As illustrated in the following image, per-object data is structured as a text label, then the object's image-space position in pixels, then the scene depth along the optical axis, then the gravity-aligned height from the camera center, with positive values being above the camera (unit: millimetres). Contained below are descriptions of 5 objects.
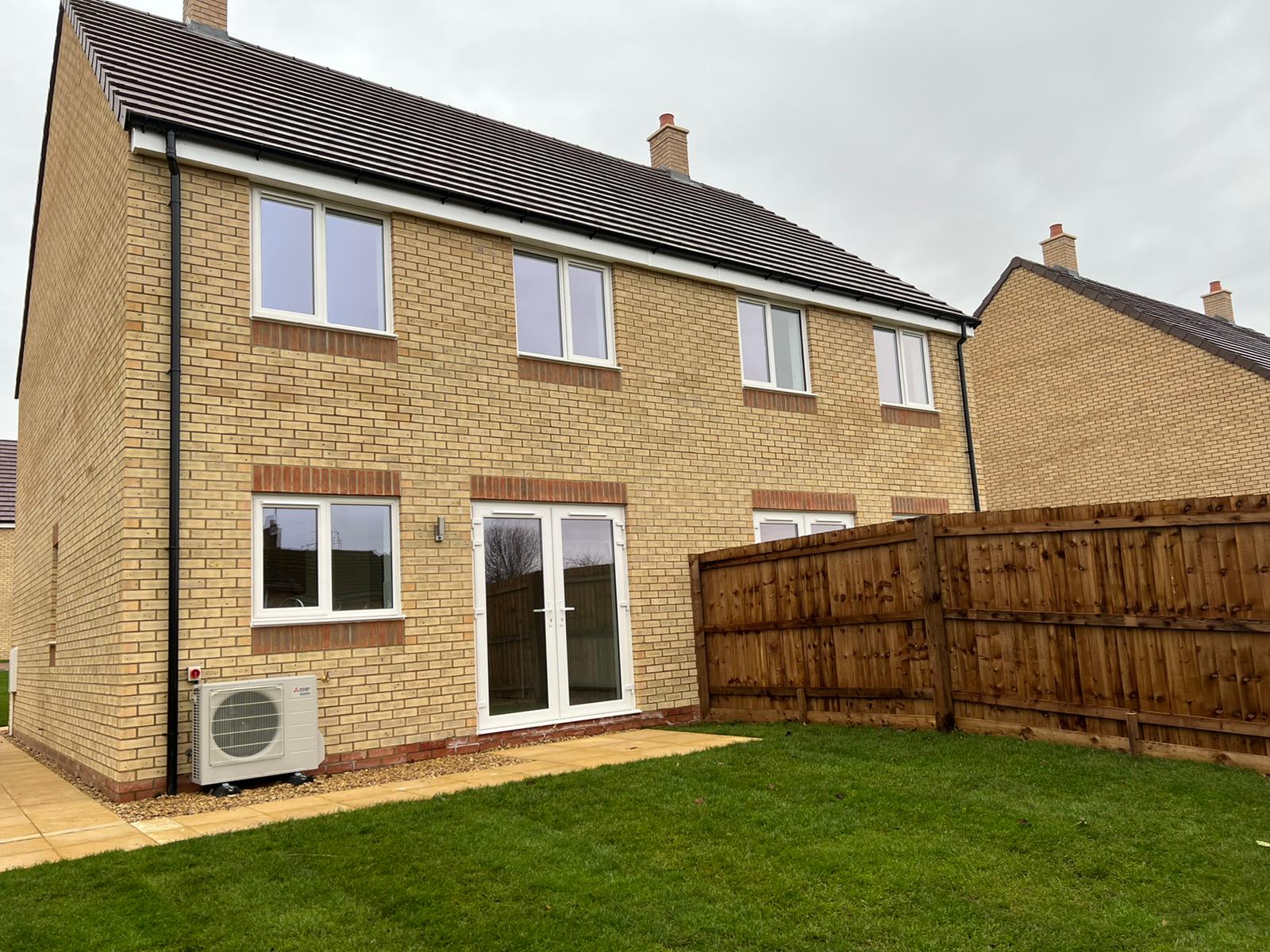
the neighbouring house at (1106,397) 17672 +3548
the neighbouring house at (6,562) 28609 +2221
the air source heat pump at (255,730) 7309 -835
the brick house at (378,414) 7973 +2017
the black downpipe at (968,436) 14320 +2196
